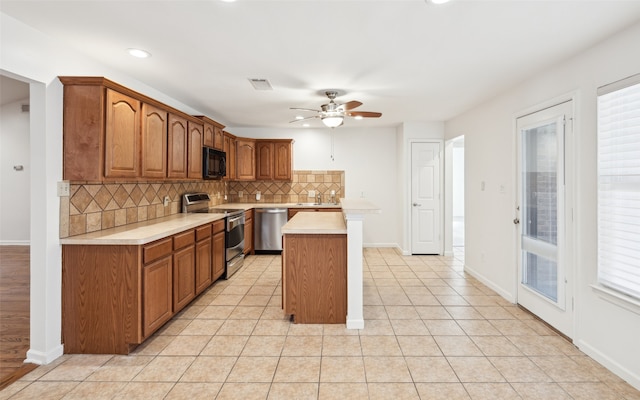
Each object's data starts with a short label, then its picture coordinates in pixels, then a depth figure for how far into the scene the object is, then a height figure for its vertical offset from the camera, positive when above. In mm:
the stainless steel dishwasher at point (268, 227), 5828 -504
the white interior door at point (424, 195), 5789 +69
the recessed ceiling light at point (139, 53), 2625 +1237
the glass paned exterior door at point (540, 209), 2936 -110
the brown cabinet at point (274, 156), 6184 +845
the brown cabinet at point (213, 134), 4383 +969
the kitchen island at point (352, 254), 2957 -516
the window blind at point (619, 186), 2115 +83
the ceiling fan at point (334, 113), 3711 +1008
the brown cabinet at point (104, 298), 2443 -748
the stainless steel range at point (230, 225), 4395 -368
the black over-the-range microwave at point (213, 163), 4316 +529
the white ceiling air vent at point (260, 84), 3377 +1265
